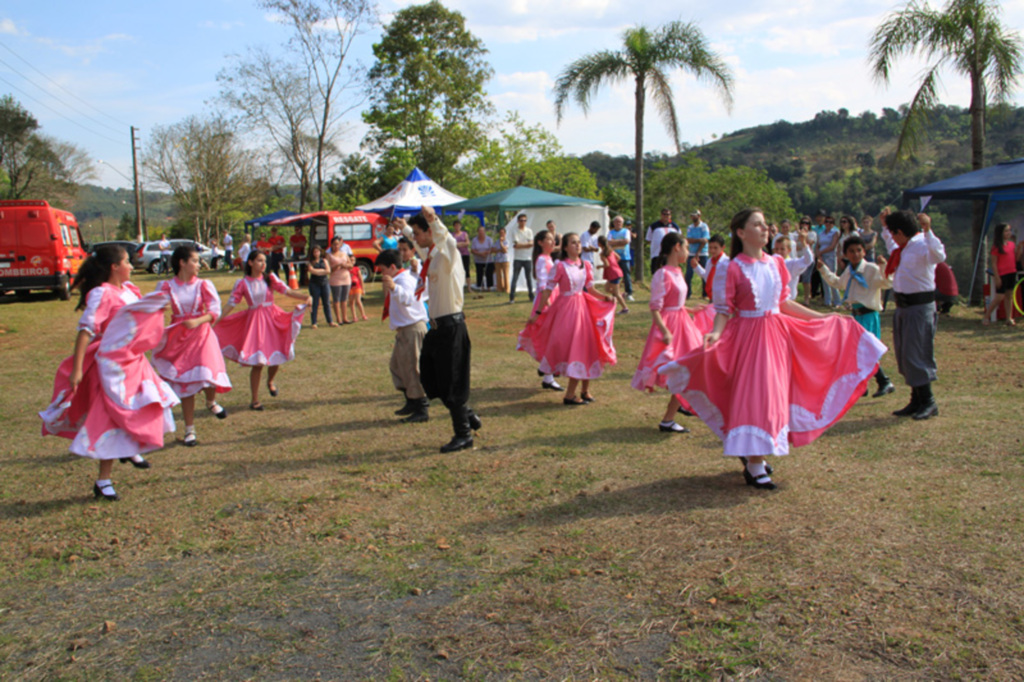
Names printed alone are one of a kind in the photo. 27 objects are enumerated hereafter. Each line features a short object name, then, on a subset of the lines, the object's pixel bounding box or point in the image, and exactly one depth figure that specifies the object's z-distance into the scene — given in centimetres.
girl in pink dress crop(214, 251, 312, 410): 812
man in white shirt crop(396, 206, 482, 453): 612
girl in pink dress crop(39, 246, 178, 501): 507
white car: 3588
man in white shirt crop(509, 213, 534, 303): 1781
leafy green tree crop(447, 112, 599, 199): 4566
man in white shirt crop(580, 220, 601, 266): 1561
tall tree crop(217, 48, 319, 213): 4194
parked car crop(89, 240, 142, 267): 3472
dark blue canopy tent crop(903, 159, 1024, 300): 1420
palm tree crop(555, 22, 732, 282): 2019
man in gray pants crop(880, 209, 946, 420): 692
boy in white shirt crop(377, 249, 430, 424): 754
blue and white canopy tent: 2328
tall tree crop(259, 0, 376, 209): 3500
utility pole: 4954
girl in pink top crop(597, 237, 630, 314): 1447
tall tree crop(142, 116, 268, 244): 5450
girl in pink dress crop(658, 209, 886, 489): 491
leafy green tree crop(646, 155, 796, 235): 4538
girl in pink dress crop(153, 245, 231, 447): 664
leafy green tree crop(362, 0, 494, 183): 4019
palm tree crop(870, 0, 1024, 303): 1586
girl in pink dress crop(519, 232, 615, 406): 772
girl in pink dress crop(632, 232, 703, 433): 669
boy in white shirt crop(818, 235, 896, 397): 760
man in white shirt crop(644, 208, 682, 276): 1551
